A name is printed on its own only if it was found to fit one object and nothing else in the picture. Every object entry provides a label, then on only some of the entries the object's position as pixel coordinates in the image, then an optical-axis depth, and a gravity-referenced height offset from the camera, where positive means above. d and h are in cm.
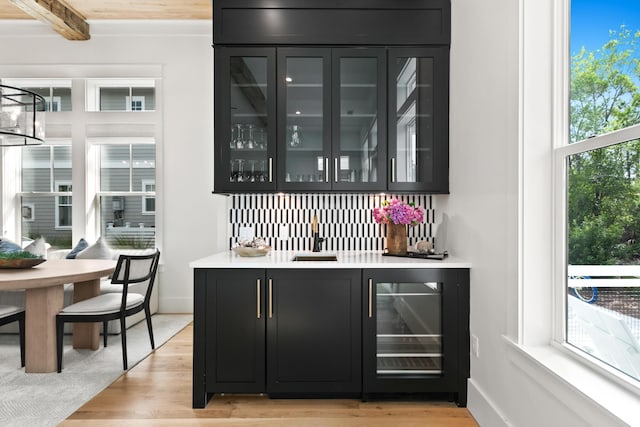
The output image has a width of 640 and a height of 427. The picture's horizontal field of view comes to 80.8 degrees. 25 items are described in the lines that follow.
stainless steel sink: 254 -33
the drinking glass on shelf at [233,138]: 260 +50
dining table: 260 -69
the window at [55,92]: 449 +141
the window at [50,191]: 459 +23
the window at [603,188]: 122 +8
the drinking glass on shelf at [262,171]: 261 +27
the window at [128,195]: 452 +18
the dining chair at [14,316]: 274 -79
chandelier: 281 +66
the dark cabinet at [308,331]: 224 -72
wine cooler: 225 -73
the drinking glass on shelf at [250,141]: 261 +48
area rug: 218 -118
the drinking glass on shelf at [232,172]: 260 +26
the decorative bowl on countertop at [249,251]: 249 -27
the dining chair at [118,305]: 276 -73
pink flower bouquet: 256 -3
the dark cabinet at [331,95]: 256 +79
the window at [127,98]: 449 +134
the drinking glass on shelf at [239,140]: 261 +49
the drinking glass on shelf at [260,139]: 261 +49
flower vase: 263 -20
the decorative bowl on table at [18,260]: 287 -39
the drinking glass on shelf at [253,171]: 261 +27
